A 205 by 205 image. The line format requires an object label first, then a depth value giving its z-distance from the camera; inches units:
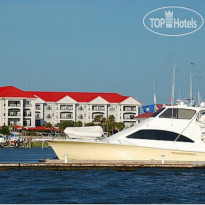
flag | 5204.7
